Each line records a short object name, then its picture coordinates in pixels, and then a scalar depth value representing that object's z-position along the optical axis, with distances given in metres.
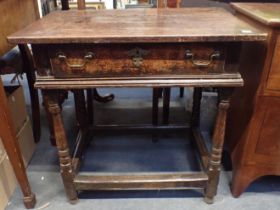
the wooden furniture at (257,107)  0.91
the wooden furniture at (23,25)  1.09
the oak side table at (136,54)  0.81
